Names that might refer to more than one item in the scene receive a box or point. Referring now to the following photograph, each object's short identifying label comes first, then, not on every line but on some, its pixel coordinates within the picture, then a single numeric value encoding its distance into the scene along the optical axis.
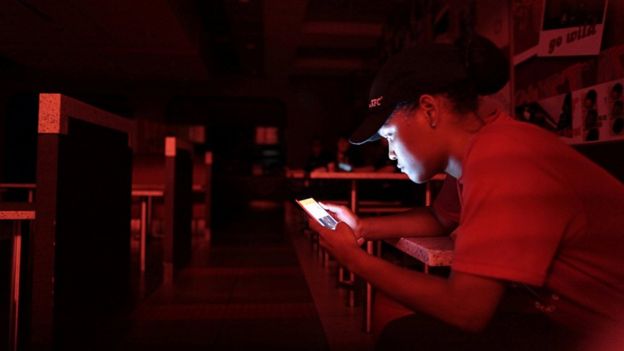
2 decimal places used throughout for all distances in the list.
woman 0.59
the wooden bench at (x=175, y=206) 3.21
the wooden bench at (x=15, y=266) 1.61
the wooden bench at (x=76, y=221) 1.45
